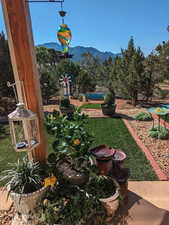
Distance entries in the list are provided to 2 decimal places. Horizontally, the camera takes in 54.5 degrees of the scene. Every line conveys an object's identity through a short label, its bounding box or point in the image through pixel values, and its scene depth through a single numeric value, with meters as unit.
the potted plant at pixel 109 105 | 6.80
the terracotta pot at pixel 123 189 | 2.19
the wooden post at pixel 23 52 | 1.75
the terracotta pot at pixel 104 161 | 2.21
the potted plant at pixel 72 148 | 1.92
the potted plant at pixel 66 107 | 7.02
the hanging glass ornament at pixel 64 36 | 2.54
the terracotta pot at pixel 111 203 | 1.90
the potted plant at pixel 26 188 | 1.89
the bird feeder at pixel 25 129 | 1.82
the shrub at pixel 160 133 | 4.49
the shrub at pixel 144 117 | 6.23
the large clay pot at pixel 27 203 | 1.88
